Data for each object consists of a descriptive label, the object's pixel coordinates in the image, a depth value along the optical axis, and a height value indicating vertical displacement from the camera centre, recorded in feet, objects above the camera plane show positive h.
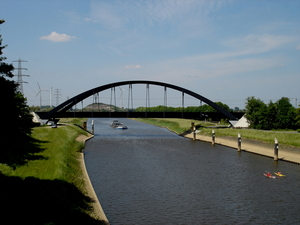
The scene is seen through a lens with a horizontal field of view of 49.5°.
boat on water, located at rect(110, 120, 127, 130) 416.28 -12.00
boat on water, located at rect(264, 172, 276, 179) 117.70 -21.55
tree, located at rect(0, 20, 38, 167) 79.67 -0.93
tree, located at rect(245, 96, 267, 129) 284.82 +4.09
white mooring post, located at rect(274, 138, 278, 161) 150.51 -16.78
